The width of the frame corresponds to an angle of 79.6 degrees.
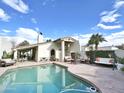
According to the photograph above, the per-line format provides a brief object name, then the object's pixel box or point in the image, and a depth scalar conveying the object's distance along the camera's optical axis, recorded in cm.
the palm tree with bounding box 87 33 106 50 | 1782
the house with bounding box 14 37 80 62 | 1460
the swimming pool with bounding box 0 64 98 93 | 447
